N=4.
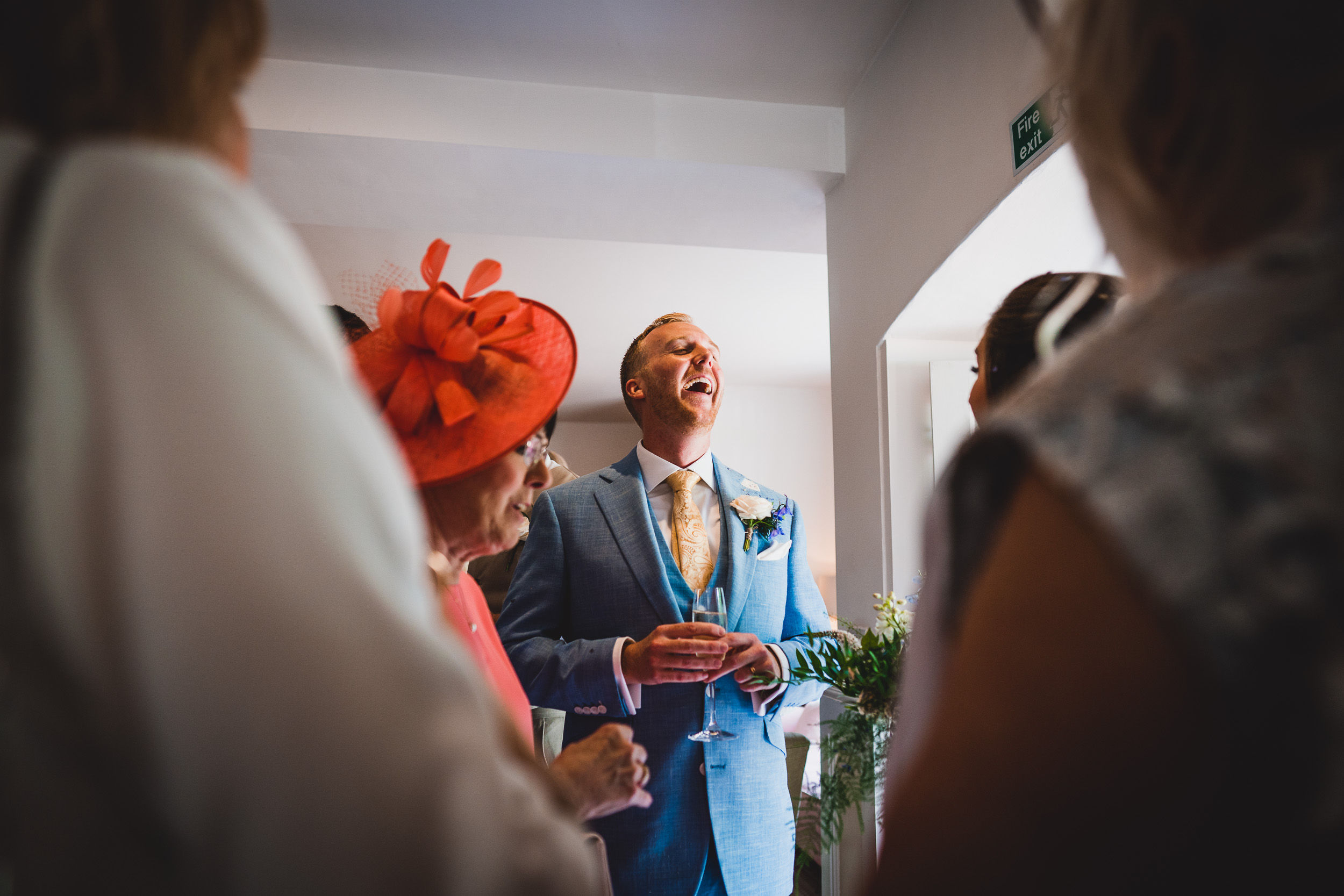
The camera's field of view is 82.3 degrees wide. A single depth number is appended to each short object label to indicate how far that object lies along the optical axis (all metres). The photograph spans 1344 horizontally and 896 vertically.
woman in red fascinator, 1.19
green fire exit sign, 1.97
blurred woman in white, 0.38
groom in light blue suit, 1.94
